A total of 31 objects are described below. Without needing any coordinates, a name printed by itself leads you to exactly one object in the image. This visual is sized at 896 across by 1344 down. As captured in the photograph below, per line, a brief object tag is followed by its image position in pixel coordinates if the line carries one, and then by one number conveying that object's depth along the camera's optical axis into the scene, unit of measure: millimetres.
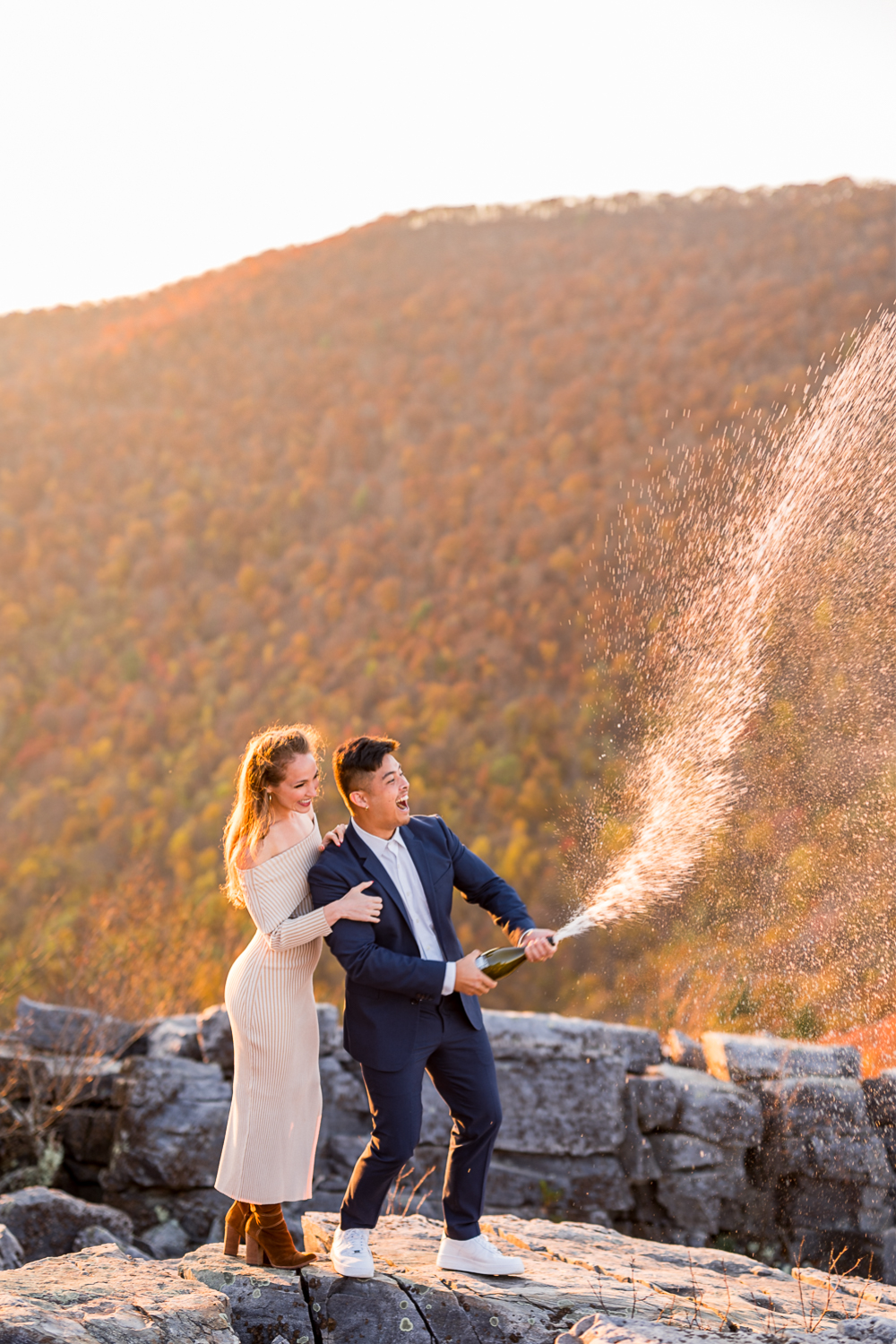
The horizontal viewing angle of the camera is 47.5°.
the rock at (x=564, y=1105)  6266
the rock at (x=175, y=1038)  6977
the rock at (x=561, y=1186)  6230
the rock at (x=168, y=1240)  6016
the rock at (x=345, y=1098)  6617
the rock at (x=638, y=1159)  6172
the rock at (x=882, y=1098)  5688
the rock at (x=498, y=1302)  3091
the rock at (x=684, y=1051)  6527
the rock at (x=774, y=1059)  6016
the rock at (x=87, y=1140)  6793
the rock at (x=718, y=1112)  6016
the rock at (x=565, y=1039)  6406
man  3240
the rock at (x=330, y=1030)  6750
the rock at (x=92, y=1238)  5426
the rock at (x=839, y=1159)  5652
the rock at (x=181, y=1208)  6320
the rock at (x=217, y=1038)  6820
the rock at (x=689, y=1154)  6031
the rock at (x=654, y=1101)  6191
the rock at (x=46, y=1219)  5457
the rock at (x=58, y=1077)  6828
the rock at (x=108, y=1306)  2590
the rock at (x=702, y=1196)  5984
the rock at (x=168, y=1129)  6383
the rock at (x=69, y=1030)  7262
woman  3414
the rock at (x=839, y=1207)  5645
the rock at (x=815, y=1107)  5781
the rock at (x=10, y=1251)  4332
